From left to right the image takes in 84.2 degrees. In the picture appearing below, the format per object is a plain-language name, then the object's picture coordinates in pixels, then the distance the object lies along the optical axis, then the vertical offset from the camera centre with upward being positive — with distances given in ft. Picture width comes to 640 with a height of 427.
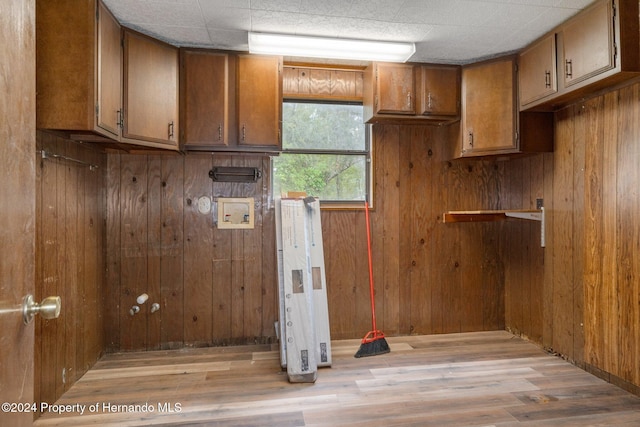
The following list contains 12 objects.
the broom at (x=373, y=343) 9.52 -3.56
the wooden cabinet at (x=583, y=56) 6.88 +3.35
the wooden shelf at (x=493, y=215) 9.59 -0.11
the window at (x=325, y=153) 10.72 +1.83
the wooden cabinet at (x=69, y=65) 6.57 +2.84
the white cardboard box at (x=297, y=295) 8.09 -1.97
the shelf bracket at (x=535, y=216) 9.59 -0.13
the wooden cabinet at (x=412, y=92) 9.78 +3.37
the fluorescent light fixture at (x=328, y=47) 8.45 +4.10
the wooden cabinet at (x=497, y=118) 9.37 +2.54
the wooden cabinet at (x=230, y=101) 9.08 +2.94
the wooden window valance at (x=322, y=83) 10.55 +3.92
